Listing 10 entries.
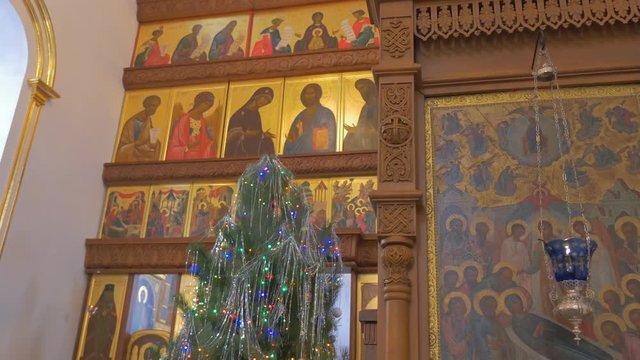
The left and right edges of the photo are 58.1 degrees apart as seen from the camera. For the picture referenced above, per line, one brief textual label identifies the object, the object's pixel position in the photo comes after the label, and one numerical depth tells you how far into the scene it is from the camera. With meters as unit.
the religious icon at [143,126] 10.46
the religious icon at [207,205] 9.52
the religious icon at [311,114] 9.73
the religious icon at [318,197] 9.06
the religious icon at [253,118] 9.94
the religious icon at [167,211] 9.62
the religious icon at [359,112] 9.57
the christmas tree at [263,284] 5.63
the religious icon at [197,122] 10.23
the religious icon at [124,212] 9.80
